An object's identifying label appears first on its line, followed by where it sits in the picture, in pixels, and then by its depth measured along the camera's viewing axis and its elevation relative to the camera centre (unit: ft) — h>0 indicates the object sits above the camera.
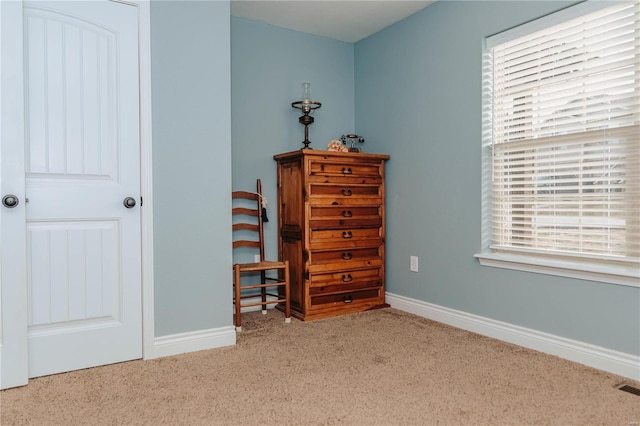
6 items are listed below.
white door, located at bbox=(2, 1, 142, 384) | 7.09 +0.44
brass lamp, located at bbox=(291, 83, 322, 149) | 11.57 +2.77
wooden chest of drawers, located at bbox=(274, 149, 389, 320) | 10.68 -0.54
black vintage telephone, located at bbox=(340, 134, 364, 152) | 12.26 +2.05
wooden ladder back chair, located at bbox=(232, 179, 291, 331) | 11.16 -0.66
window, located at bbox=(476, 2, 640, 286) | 7.21 +1.17
